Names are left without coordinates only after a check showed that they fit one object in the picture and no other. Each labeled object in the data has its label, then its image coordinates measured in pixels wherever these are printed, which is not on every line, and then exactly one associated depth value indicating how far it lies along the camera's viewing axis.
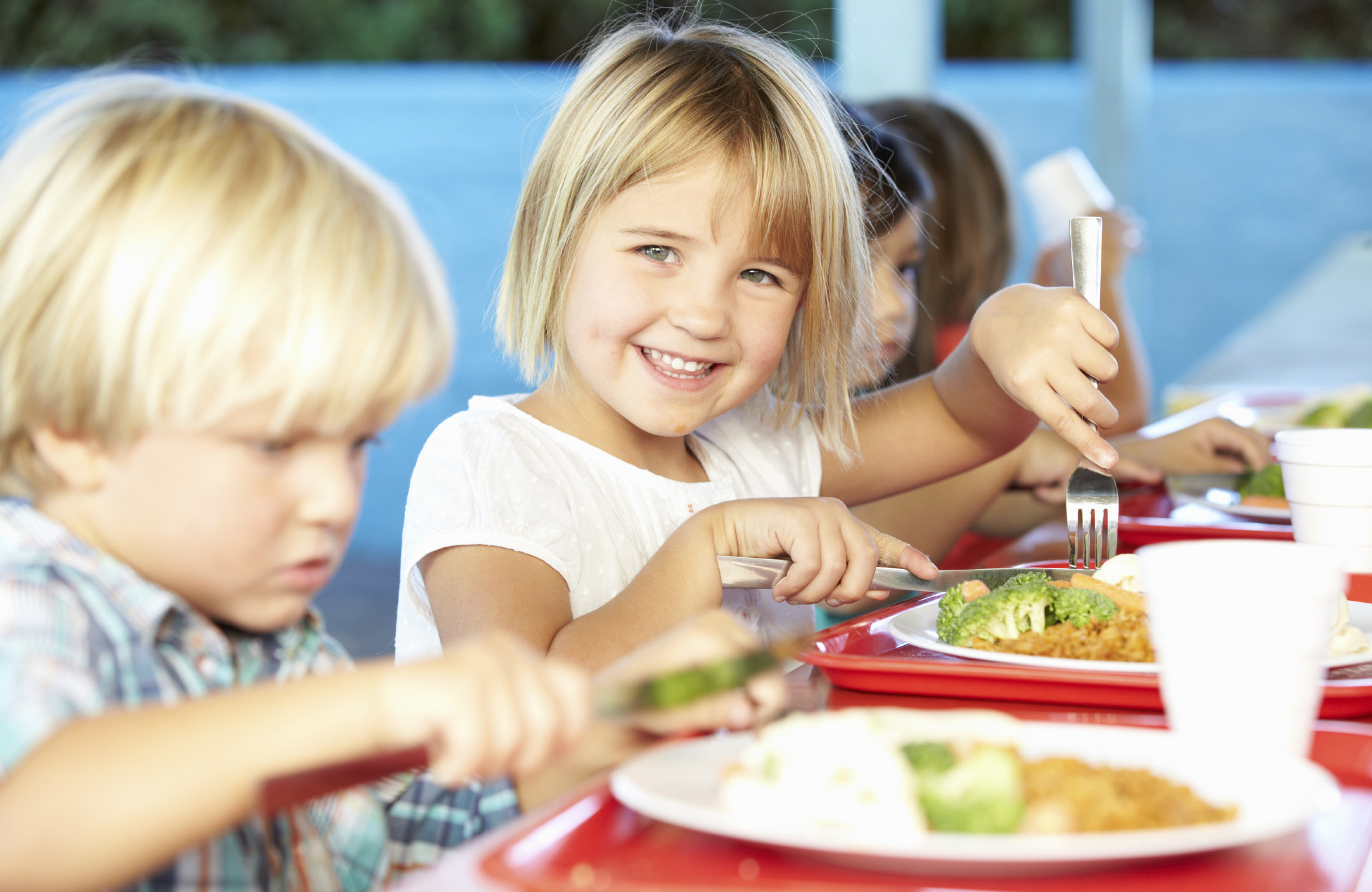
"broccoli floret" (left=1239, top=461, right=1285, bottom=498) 1.84
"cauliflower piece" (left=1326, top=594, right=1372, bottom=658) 1.00
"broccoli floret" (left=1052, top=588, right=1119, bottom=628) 1.07
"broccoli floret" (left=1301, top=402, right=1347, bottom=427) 2.28
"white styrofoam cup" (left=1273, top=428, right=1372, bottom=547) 1.33
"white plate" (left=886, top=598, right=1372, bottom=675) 0.95
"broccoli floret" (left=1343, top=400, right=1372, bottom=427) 2.23
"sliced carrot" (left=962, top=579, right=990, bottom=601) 1.13
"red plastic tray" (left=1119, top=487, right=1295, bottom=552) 1.60
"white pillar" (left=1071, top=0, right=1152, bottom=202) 5.68
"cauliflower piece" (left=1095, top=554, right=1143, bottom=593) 1.15
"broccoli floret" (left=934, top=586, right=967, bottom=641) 1.10
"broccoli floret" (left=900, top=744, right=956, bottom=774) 0.65
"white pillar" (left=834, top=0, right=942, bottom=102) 3.06
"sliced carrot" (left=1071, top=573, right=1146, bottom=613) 1.09
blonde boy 0.66
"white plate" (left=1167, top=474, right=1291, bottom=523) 1.70
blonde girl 1.35
